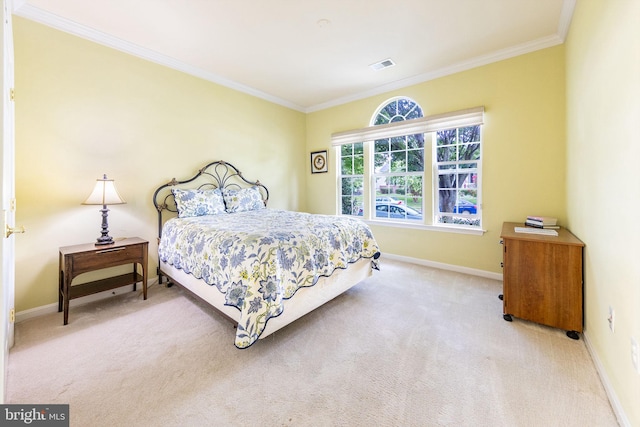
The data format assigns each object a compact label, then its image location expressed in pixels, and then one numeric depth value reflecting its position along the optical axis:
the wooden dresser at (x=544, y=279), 2.03
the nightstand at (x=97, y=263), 2.28
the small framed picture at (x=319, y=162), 5.07
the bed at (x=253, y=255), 1.87
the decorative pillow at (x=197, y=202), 3.18
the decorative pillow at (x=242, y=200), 3.67
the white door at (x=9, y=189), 1.77
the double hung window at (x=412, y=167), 3.52
